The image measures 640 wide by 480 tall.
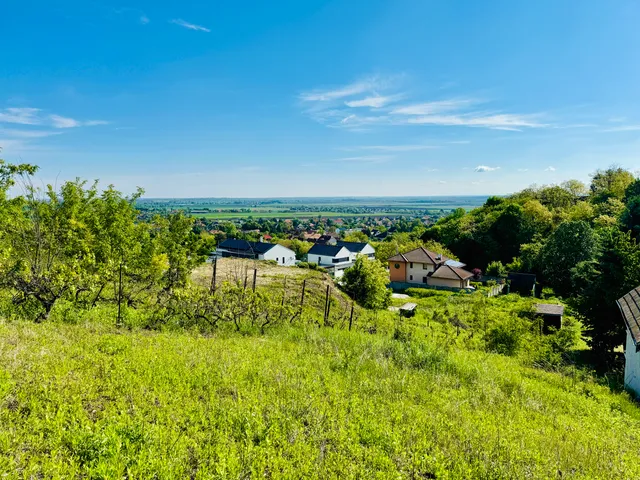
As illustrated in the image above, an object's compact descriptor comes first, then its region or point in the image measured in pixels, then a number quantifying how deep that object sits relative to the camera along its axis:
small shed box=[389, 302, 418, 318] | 21.42
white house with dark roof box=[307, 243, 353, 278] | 58.53
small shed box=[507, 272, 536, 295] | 32.97
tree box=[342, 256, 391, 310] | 23.72
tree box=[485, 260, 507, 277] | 38.88
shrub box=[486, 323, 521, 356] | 10.91
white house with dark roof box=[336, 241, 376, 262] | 62.56
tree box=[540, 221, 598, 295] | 32.41
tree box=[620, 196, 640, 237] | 28.87
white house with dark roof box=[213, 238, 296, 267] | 52.34
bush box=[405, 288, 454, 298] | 32.88
